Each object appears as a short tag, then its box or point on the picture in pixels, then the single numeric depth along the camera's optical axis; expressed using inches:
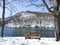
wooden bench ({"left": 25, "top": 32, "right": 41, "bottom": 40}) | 169.5
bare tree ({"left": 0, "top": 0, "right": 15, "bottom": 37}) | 202.0
